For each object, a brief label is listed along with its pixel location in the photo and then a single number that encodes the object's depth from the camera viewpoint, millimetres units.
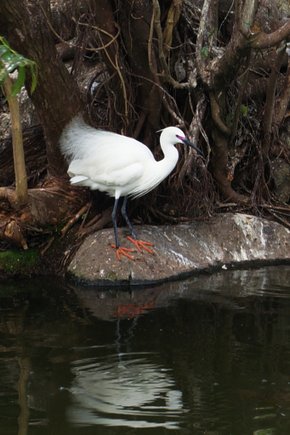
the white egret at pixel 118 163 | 16234
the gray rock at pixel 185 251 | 15930
